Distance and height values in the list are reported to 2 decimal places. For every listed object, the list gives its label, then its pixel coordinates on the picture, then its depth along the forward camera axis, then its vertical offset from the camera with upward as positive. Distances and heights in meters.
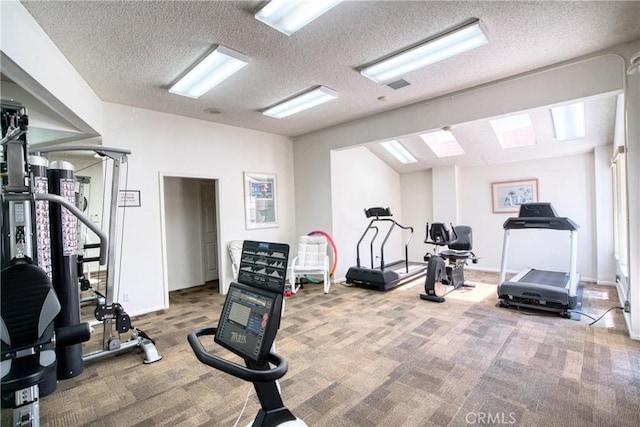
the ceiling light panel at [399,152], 6.99 +1.28
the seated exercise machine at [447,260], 4.82 -0.95
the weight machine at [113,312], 3.04 -0.94
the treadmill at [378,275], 5.36 -1.24
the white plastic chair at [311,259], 5.44 -0.90
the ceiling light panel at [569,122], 4.73 +1.26
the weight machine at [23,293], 1.72 -0.42
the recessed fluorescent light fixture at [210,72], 3.06 +1.55
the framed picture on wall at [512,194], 6.14 +0.19
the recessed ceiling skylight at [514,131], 5.61 +1.34
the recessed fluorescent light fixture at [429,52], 2.82 +1.54
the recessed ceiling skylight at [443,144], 6.45 +1.33
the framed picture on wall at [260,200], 5.75 +0.23
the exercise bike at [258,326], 1.24 -0.48
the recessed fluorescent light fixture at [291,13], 2.33 +1.55
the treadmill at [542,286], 3.91 -1.14
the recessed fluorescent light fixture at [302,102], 4.10 +1.54
